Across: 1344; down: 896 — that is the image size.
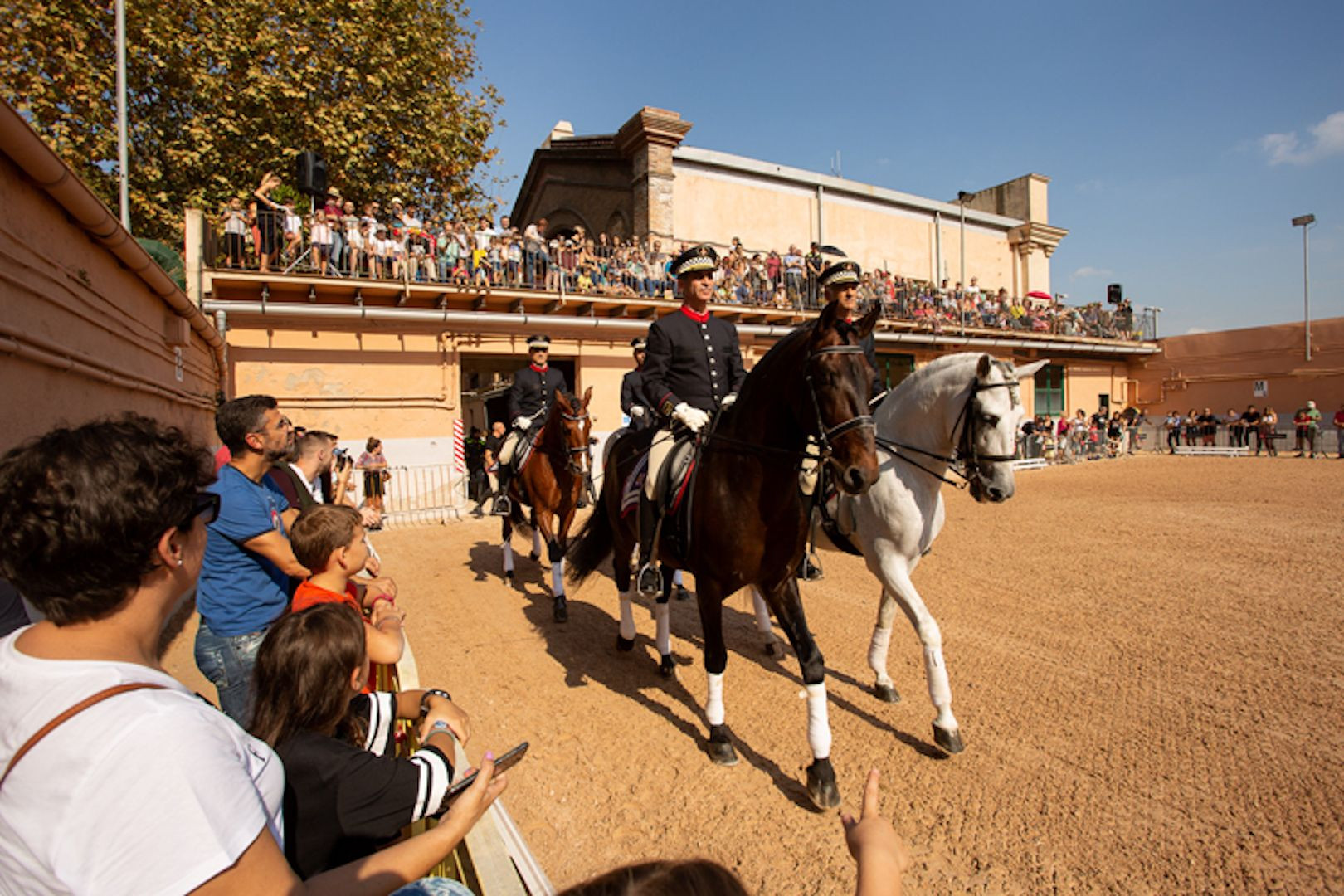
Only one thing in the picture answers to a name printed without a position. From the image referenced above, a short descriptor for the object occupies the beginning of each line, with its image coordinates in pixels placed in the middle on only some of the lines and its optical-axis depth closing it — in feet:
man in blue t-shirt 10.24
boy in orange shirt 9.51
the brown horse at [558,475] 23.84
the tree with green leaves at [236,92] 48.16
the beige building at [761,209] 66.39
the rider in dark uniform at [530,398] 28.94
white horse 14.25
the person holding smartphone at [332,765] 5.50
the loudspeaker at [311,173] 44.73
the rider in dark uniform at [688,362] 15.89
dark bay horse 11.15
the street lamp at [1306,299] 91.81
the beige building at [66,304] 13.06
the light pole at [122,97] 32.22
